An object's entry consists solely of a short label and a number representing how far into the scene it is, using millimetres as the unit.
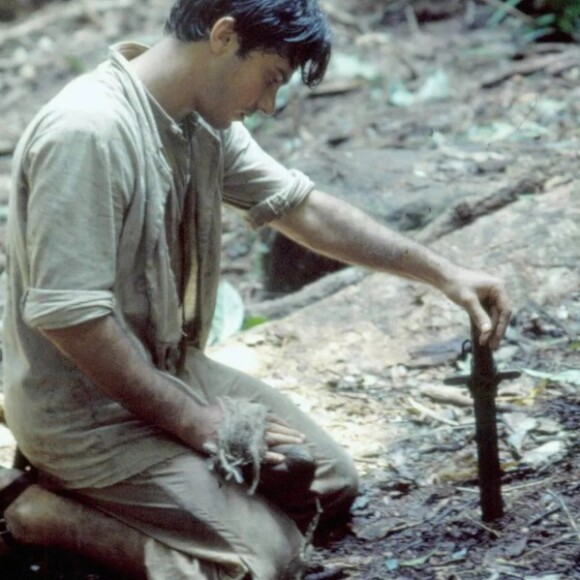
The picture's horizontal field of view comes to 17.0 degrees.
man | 5231
